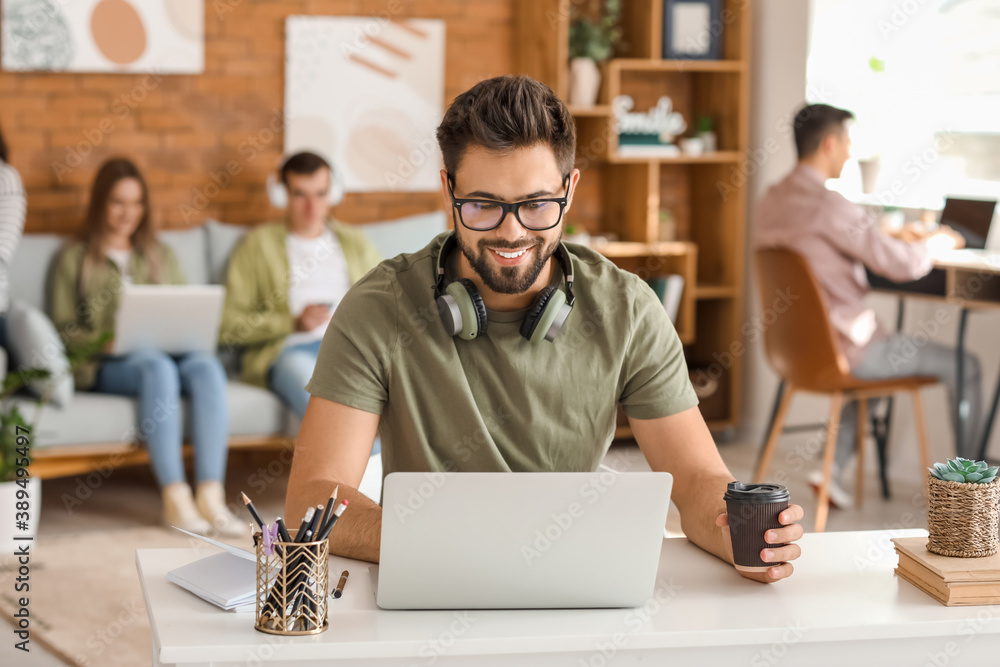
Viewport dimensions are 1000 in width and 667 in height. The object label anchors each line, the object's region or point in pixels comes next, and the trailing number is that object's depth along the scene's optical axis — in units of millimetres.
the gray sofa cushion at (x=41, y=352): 3449
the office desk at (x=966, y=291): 3441
